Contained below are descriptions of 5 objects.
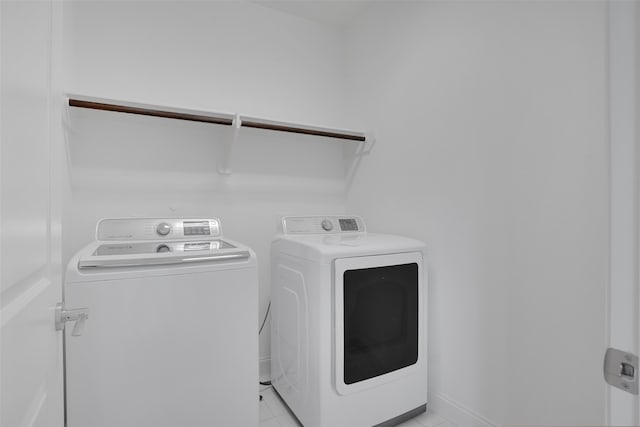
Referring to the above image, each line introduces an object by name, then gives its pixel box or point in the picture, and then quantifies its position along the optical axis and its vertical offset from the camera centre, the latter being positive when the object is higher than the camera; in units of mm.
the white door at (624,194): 542 +32
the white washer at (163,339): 1260 -526
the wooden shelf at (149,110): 1718 +576
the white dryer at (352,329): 1642 -624
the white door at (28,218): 431 -9
